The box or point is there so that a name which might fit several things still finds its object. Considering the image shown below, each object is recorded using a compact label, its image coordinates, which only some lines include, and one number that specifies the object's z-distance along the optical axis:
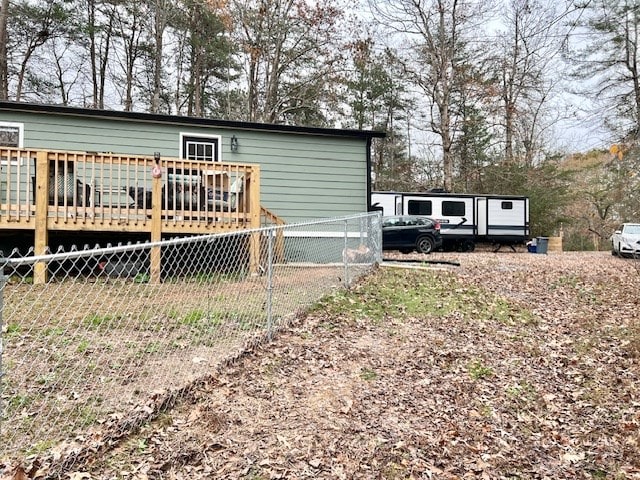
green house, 8.87
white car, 14.37
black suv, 13.70
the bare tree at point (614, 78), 13.07
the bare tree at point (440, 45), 21.02
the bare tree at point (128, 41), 19.25
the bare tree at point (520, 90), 21.67
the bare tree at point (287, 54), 18.98
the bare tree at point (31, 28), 17.05
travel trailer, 16.03
